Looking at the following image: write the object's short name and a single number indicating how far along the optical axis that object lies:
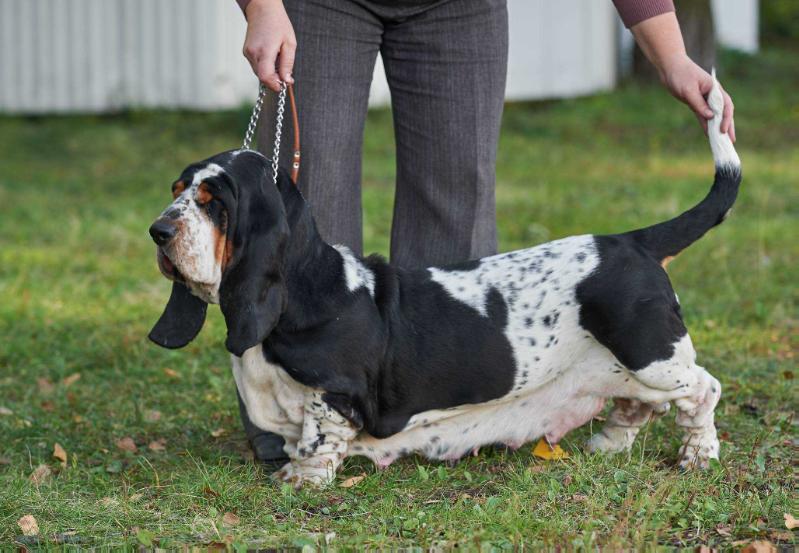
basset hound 7.81
